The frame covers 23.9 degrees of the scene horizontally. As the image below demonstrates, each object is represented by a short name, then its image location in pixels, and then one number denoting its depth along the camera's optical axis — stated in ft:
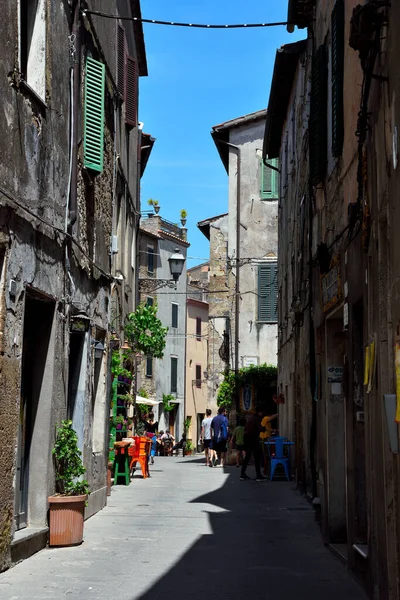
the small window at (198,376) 201.57
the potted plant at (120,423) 59.48
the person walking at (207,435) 84.17
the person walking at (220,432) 78.54
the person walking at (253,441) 67.21
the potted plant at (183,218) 189.67
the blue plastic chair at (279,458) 65.36
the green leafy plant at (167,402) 177.68
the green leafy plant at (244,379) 98.99
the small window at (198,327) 202.06
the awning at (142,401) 92.12
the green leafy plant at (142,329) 67.67
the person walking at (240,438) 73.18
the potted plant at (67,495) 33.09
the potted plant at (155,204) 172.31
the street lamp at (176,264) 76.64
